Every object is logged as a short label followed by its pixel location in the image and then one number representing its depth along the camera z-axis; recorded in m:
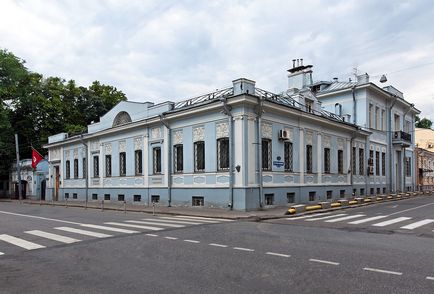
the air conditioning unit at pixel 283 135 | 21.92
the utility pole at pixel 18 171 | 40.00
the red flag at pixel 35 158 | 36.47
